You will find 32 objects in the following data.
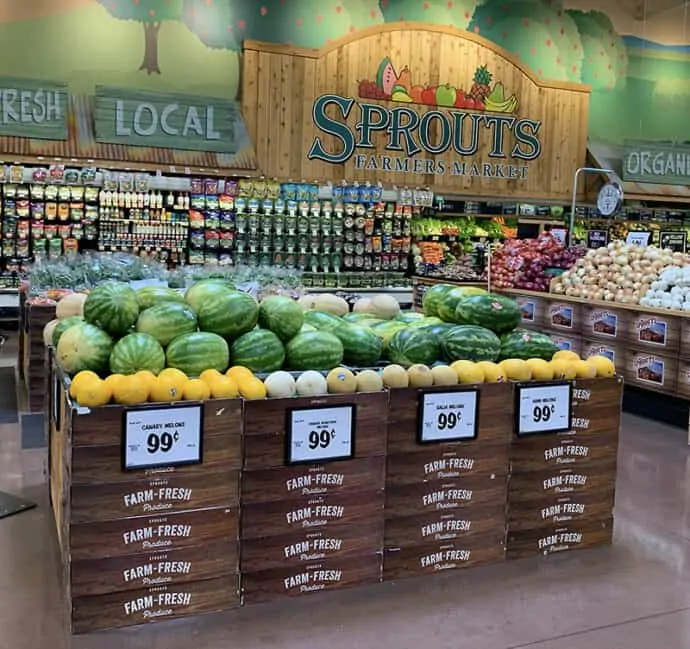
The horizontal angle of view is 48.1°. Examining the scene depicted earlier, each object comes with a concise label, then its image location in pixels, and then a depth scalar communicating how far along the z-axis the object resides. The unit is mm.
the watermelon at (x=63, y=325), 3425
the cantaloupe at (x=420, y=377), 3082
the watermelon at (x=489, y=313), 3592
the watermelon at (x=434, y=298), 3859
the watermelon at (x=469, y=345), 3361
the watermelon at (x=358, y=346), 3318
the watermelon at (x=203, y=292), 3158
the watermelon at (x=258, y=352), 3070
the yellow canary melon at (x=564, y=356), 3541
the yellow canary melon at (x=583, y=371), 3424
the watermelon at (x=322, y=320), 3432
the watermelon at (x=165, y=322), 3012
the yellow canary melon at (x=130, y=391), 2639
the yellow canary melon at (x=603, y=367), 3482
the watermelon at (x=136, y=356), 2844
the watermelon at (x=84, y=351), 2943
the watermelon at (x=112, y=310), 3035
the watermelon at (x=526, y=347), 3529
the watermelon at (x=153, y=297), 3299
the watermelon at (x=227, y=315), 3078
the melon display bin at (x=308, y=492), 2623
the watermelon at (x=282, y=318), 3176
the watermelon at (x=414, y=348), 3352
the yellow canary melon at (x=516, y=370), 3295
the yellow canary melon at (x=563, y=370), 3393
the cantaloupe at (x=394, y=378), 3049
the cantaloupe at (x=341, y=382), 2955
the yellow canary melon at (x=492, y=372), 3230
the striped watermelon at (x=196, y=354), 2934
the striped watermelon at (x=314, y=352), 3121
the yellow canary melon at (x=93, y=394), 2594
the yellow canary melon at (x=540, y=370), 3350
